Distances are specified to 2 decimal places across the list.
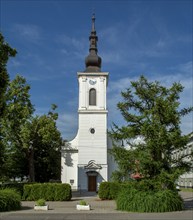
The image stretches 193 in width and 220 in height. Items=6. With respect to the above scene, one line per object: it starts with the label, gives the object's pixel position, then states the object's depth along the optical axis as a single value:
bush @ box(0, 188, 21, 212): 12.07
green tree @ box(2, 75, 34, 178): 23.40
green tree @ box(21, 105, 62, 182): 24.24
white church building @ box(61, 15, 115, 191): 29.39
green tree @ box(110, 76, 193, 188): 12.97
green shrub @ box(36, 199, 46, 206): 13.69
